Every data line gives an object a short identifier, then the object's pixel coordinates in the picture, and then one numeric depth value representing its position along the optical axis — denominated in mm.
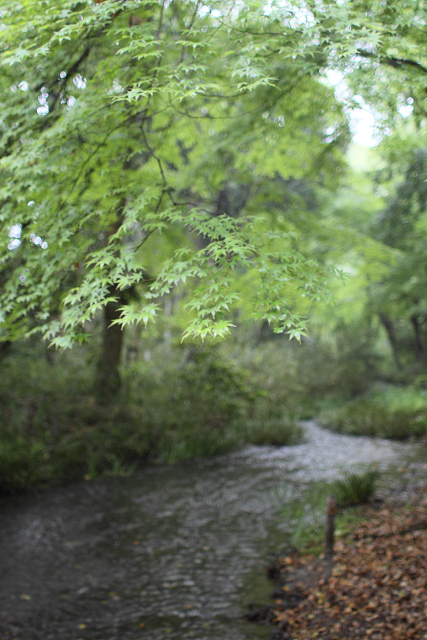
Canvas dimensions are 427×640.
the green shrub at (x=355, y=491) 6410
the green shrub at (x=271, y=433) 10836
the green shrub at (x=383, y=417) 11188
